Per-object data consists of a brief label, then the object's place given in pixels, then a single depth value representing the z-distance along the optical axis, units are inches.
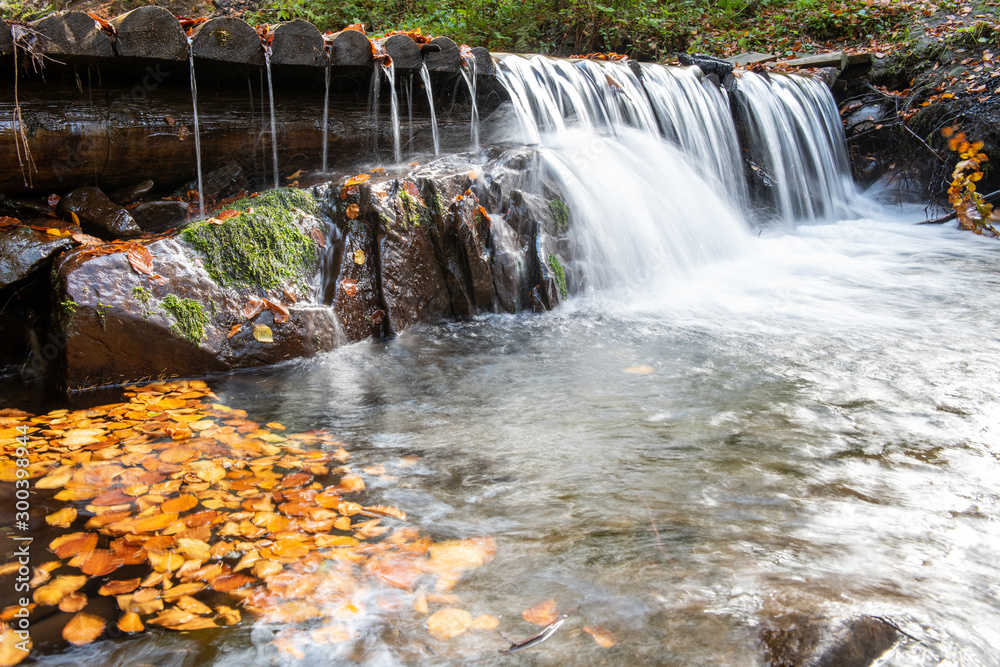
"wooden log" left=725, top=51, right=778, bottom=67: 396.8
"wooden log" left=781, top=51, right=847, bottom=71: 370.9
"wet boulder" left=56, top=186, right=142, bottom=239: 161.6
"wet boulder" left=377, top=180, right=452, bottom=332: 181.5
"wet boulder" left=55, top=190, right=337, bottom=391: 134.6
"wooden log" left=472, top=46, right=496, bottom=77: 230.4
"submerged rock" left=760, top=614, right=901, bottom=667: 57.2
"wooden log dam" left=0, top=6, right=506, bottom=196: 151.0
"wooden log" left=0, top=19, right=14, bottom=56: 137.9
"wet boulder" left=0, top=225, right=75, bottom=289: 138.6
